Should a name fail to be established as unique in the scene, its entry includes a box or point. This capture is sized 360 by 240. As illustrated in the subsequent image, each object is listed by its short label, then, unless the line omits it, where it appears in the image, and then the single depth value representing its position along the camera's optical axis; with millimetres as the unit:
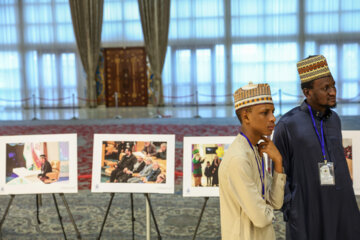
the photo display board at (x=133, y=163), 3797
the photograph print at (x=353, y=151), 3471
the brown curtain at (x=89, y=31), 19672
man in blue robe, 2781
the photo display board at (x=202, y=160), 3754
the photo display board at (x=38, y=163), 3959
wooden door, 20422
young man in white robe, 2150
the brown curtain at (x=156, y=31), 19359
